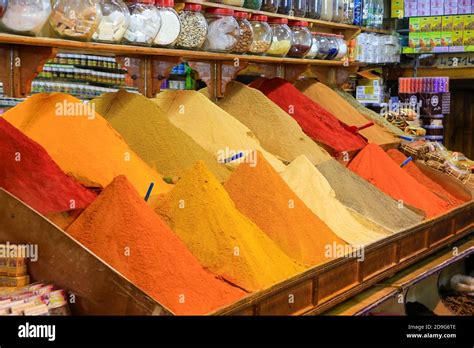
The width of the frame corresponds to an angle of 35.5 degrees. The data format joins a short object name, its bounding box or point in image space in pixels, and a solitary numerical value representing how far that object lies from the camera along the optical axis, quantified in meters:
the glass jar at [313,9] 4.10
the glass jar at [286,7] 3.81
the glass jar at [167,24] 2.91
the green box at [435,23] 5.96
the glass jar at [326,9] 4.28
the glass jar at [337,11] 4.39
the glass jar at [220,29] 3.27
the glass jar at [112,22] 2.56
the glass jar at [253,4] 3.53
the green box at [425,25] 5.99
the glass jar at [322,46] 4.17
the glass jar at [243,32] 3.39
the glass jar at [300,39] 3.87
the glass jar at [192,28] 3.08
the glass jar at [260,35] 3.53
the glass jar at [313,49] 4.09
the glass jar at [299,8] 3.94
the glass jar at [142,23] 2.75
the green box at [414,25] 6.01
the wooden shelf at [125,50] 2.30
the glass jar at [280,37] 3.69
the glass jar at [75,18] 2.42
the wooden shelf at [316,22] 3.27
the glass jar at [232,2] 3.37
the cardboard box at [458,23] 5.88
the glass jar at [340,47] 4.35
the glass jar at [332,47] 4.26
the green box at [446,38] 5.91
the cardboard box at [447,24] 5.92
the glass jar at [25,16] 2.21
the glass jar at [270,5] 3.68
